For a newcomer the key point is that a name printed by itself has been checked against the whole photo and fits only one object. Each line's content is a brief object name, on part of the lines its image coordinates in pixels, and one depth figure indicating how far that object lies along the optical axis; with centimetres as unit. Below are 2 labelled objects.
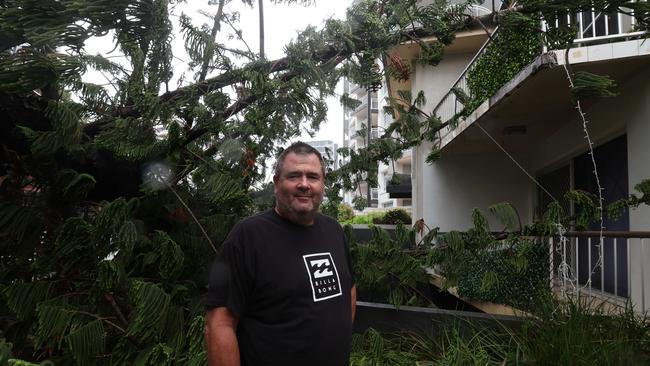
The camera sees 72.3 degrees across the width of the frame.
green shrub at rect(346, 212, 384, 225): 1665
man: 157
